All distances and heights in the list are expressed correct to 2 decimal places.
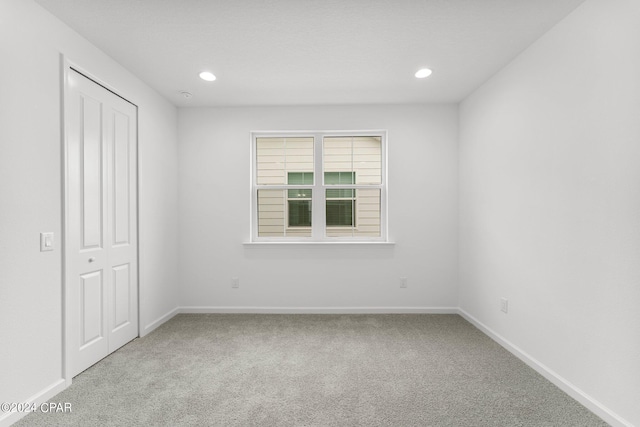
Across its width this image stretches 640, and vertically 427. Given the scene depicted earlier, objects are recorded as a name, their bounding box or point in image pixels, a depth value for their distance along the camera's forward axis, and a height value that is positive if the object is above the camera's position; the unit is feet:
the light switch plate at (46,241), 6.53 -0.59
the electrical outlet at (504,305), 9.14 -2.78
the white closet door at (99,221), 7.41 -0.20
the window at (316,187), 13.01 +1.10
